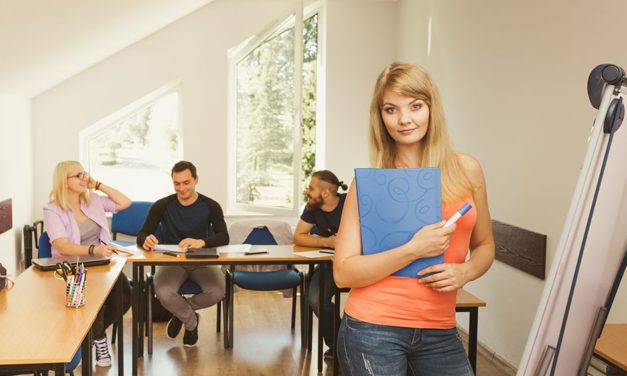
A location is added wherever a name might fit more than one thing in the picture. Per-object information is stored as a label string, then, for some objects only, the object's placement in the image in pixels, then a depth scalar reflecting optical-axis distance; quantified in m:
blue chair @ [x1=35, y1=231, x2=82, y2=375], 4.25
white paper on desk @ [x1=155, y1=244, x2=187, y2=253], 4.46
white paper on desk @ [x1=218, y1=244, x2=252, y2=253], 4.56
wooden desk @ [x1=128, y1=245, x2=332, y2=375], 4.25
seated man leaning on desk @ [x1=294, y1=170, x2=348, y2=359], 4.74
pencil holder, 2.87
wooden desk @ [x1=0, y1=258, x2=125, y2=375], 2.21
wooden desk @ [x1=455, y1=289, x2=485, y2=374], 3.39
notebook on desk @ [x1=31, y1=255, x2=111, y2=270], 3.72
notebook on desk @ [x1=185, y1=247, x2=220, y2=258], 4.30
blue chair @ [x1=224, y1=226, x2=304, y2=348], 4.90
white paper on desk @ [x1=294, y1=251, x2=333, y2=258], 4.40
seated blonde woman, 4.14
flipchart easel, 0.96
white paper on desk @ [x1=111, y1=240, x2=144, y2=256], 4.38
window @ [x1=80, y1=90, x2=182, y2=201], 6.79
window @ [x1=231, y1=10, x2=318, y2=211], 6.72
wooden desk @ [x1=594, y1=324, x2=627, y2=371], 1.95
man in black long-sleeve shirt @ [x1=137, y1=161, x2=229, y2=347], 4.75
